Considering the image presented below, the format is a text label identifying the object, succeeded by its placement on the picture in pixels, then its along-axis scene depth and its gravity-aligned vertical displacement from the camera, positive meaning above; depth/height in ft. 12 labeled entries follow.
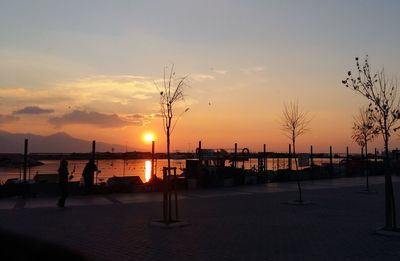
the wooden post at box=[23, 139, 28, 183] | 65.10 +2.54
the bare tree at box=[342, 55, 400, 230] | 39.23 +4.67
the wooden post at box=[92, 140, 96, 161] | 70.05 +3.13
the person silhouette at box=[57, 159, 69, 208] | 54.65 -0.83
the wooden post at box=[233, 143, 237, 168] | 96.78 +2.27
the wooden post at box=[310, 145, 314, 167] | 118.59 +3.70
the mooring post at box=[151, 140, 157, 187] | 76.89 -0.37
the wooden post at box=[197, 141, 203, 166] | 86.63 +3.43
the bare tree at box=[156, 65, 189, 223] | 46.85 +4.67
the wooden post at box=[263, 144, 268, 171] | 101.48 +3.14
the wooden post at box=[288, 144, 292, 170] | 108.77 +3.29
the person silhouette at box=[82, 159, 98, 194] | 68.80 -0.32
